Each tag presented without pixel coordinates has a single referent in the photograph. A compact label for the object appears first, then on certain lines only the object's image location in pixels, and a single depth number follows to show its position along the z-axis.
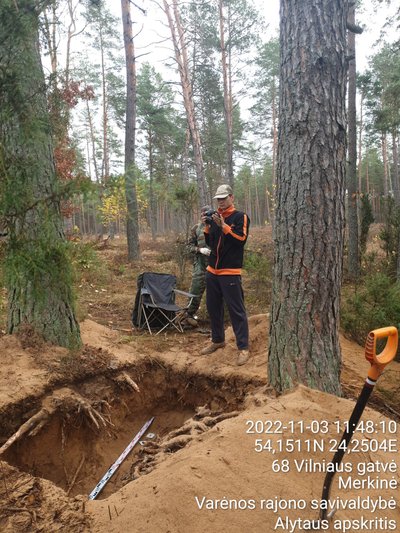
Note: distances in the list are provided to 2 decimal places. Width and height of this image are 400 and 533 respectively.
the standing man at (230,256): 4.52
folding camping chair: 6.30
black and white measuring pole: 3.48
